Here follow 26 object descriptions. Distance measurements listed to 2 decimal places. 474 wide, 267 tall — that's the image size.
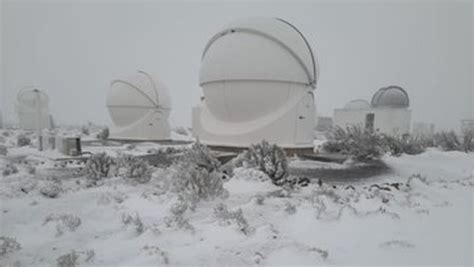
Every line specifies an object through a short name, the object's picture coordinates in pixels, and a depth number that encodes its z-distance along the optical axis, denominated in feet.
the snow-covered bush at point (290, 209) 18.09
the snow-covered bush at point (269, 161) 26.25
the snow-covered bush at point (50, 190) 22.63
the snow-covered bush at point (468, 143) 51.18
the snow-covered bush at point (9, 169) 30.17
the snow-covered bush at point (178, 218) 15.88
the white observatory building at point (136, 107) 83.51
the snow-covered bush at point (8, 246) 13.89
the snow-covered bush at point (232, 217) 15.47
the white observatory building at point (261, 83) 45.44
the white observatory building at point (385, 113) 93.50
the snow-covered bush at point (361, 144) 42.68
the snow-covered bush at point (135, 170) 28.20
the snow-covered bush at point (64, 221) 16.42
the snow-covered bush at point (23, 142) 61.93
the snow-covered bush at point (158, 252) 12.73
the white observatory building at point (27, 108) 121.90
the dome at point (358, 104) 123.13
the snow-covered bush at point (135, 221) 15.84
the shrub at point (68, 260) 12.41
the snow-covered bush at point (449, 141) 53.78
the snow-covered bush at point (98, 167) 29.01
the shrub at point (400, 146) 47.04
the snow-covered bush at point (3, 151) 47.02
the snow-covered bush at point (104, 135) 88.63
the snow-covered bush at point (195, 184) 21.06
